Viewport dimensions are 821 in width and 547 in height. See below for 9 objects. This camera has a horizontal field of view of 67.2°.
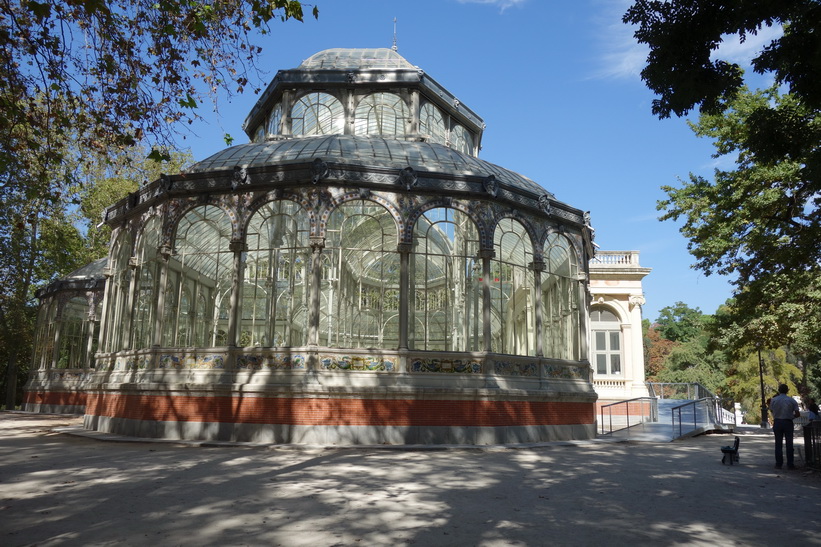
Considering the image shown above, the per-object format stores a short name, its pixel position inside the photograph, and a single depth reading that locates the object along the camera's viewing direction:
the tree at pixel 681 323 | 68.75
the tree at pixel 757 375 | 39.47
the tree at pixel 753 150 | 7.61
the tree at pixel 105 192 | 34.75
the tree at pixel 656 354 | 68.43
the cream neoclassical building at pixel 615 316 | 31.86
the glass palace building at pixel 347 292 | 14.72
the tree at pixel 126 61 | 7.99
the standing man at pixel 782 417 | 11.41
